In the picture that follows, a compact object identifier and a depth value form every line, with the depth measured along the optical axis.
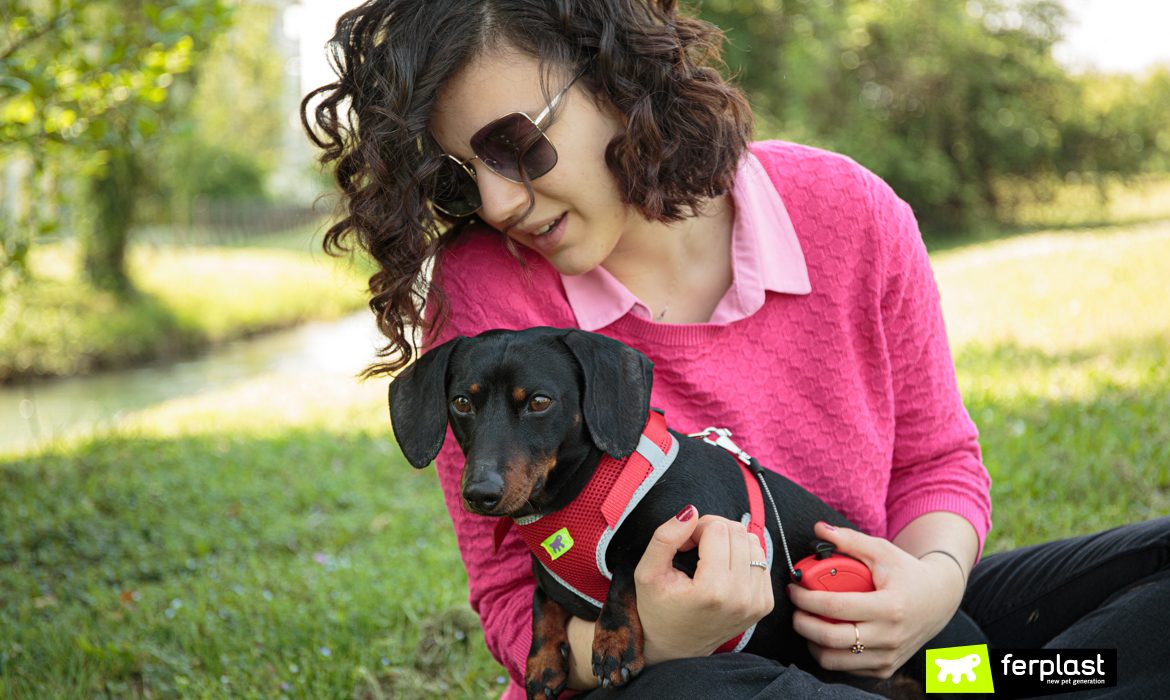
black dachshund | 1.77
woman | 1.95
